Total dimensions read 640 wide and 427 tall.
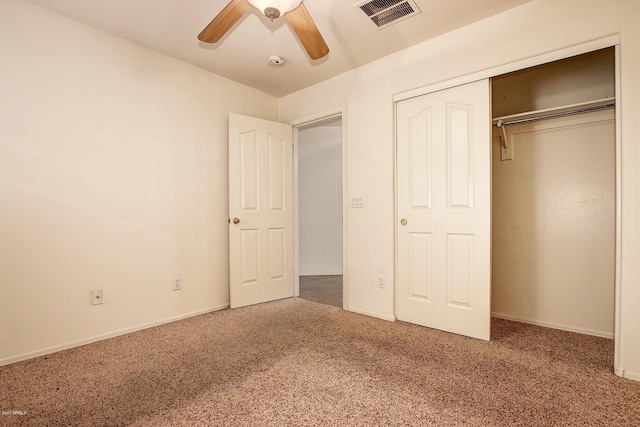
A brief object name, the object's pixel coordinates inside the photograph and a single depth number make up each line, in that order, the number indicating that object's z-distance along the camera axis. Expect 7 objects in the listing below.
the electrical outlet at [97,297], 2.39
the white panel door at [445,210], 2.39
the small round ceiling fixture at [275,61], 2.84
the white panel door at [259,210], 3.24
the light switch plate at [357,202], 3.04
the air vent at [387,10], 2.15
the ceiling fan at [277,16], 1.52
